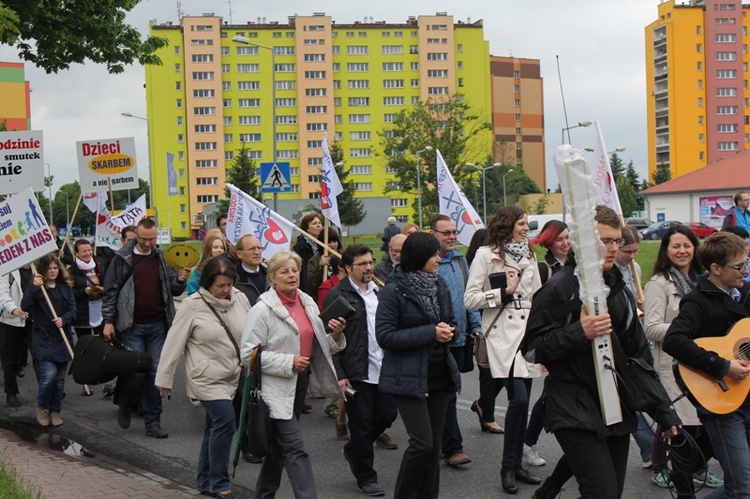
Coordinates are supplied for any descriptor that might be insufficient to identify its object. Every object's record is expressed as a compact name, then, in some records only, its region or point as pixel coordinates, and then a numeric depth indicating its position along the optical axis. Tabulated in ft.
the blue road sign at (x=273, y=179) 61.87
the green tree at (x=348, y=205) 283.38
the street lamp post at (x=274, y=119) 80.64
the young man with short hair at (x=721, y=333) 15.93
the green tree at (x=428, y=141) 232.73
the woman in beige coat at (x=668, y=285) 20.56
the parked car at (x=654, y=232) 201.27
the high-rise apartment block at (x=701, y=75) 355.77
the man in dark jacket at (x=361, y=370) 22.29
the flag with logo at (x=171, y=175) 118.52
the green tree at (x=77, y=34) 48.85
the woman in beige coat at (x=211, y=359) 21.63
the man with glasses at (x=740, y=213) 41.09
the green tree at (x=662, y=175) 342.64
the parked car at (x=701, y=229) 178.35
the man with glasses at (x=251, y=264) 28.25
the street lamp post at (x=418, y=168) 219.51
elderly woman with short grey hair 18.89
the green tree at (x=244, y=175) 246.70
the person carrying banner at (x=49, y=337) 30.71
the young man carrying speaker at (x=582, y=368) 14.07
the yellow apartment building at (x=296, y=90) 355.77
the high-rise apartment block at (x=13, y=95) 319.27
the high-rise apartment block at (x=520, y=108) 442.09
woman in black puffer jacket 18.70
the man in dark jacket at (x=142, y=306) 29.12
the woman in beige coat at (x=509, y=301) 22.03
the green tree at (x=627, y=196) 312.58
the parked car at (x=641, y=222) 230.07
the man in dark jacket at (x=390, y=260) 26.13
